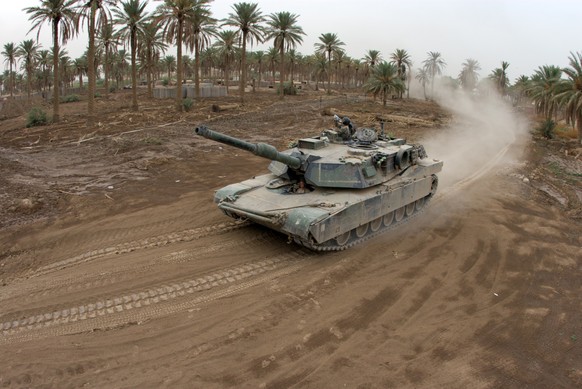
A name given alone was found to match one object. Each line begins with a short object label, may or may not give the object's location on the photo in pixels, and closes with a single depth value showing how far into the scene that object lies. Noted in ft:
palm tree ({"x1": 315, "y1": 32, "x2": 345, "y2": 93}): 164.55
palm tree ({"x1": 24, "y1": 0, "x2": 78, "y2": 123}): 89.25
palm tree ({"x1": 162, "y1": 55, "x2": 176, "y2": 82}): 228.84
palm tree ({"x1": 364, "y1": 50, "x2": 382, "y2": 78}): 179.12
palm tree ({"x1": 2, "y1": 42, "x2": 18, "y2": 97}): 169.99
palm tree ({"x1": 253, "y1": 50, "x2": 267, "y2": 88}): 226.58
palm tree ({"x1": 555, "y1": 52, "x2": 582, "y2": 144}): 86.12
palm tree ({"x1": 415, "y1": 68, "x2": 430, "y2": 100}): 233.84
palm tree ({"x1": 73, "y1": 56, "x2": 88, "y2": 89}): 197.24
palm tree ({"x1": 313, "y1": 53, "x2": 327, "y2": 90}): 200.01
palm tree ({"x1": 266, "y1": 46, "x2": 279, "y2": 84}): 199.97
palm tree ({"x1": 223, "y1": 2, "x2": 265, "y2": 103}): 120.78
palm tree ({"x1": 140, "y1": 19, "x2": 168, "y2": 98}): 110.89
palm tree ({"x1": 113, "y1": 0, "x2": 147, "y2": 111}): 105.29
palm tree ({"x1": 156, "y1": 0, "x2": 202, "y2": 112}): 98.43
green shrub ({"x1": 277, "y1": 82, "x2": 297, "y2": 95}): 174.19
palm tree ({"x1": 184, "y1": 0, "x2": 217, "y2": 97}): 109.40
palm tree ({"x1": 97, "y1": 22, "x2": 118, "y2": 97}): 140.31
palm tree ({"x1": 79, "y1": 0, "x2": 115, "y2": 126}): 85.15
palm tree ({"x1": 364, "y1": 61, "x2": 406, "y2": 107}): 128.77
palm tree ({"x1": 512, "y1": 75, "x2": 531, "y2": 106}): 175.42
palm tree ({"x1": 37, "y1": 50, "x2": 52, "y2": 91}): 165.32
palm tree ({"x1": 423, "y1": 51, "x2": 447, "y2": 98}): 229.25
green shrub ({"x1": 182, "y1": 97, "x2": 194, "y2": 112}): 108.95
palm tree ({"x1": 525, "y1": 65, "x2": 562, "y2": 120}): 110.52
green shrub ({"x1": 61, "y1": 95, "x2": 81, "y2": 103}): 159.22
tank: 31.50
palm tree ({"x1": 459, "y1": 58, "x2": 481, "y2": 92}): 243.40
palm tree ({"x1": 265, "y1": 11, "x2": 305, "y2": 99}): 133.08
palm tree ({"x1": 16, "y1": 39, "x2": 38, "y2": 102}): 150.30
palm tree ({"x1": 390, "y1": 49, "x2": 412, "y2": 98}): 173.99
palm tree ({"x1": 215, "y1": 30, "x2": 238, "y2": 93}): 153.99
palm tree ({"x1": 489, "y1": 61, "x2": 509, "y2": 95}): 198.50
